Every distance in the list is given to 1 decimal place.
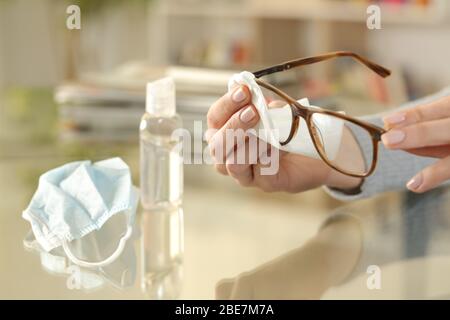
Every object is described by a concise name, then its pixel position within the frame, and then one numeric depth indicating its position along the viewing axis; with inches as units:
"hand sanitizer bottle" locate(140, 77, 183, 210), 50.7
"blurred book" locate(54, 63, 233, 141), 63.9
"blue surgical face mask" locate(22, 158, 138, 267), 47.2
